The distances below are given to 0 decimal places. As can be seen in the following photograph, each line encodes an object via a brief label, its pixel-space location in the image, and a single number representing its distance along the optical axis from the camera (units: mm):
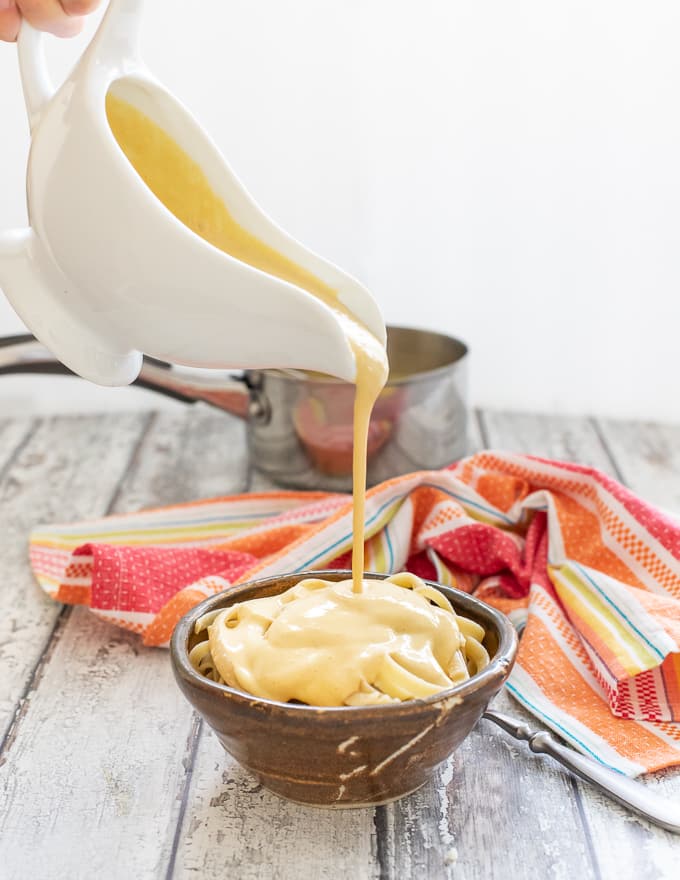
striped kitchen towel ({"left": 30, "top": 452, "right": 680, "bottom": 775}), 1080
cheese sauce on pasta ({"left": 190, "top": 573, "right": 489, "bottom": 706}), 865
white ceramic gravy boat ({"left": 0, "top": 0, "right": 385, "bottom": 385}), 844
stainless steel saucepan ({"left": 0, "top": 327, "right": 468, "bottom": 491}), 1614
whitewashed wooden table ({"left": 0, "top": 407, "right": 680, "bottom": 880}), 862
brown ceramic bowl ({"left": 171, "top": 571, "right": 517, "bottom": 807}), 814
